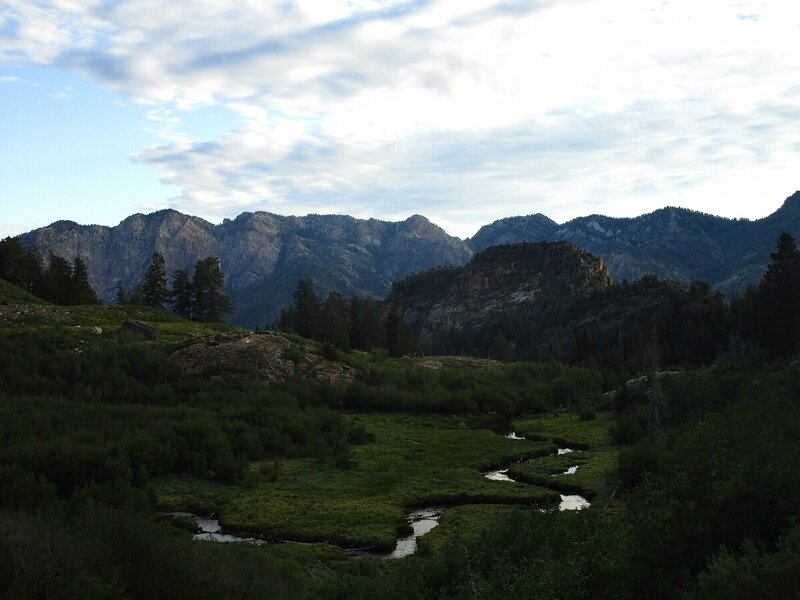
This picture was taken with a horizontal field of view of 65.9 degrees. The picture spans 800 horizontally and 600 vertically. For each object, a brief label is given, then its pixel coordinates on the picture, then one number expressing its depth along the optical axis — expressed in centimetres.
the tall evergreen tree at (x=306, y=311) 11231
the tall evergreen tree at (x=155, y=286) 11338
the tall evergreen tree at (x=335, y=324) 9818
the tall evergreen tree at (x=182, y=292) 11056
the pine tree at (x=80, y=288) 10381
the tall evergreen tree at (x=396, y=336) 11596
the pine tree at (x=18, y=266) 9544
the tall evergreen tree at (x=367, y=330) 11750
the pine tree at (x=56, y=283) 10012
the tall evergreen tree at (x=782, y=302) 7669
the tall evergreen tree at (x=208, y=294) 10950
